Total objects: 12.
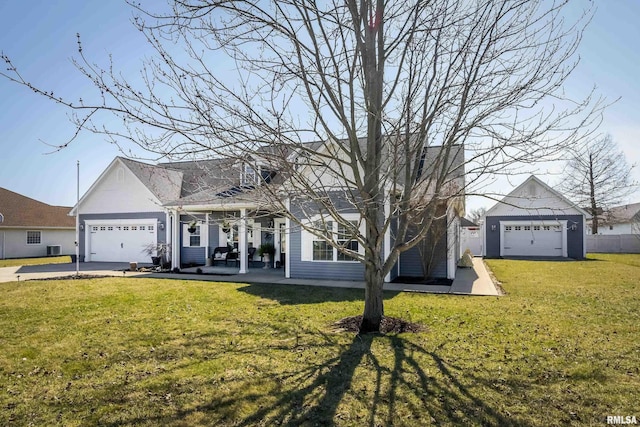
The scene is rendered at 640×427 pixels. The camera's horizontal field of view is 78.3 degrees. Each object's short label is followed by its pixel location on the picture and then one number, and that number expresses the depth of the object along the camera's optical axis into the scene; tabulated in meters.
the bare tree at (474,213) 51.30
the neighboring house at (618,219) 38.56
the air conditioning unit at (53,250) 28.88
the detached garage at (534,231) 24.66
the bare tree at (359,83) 5.52
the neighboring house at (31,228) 26.48
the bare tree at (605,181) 35.00
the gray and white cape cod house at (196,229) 13.48
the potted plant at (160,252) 18.14
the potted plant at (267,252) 17.00
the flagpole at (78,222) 21.95
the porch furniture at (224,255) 17.78
